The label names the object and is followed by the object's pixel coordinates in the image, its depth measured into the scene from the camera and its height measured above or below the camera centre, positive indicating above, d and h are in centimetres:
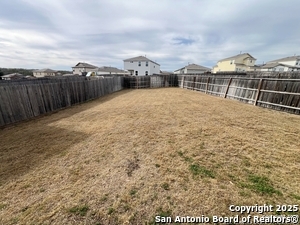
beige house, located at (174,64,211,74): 4310 +147
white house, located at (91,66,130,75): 4568 +73
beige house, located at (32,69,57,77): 5528 -51
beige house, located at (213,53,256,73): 3819 +320
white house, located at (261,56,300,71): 3616 +252
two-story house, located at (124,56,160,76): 3937 +213
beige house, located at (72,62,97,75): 4725 +133
